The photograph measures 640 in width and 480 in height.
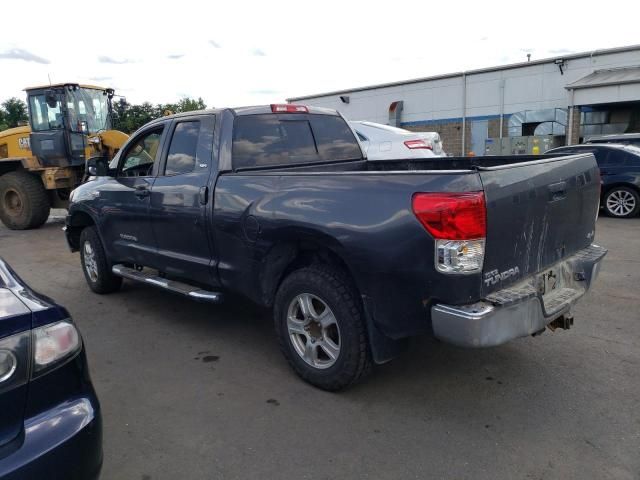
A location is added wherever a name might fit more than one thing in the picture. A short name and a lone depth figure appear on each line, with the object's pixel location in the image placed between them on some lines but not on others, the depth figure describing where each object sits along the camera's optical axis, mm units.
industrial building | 19828
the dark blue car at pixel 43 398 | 1856
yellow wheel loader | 11766
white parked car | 9469
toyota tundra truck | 2820
